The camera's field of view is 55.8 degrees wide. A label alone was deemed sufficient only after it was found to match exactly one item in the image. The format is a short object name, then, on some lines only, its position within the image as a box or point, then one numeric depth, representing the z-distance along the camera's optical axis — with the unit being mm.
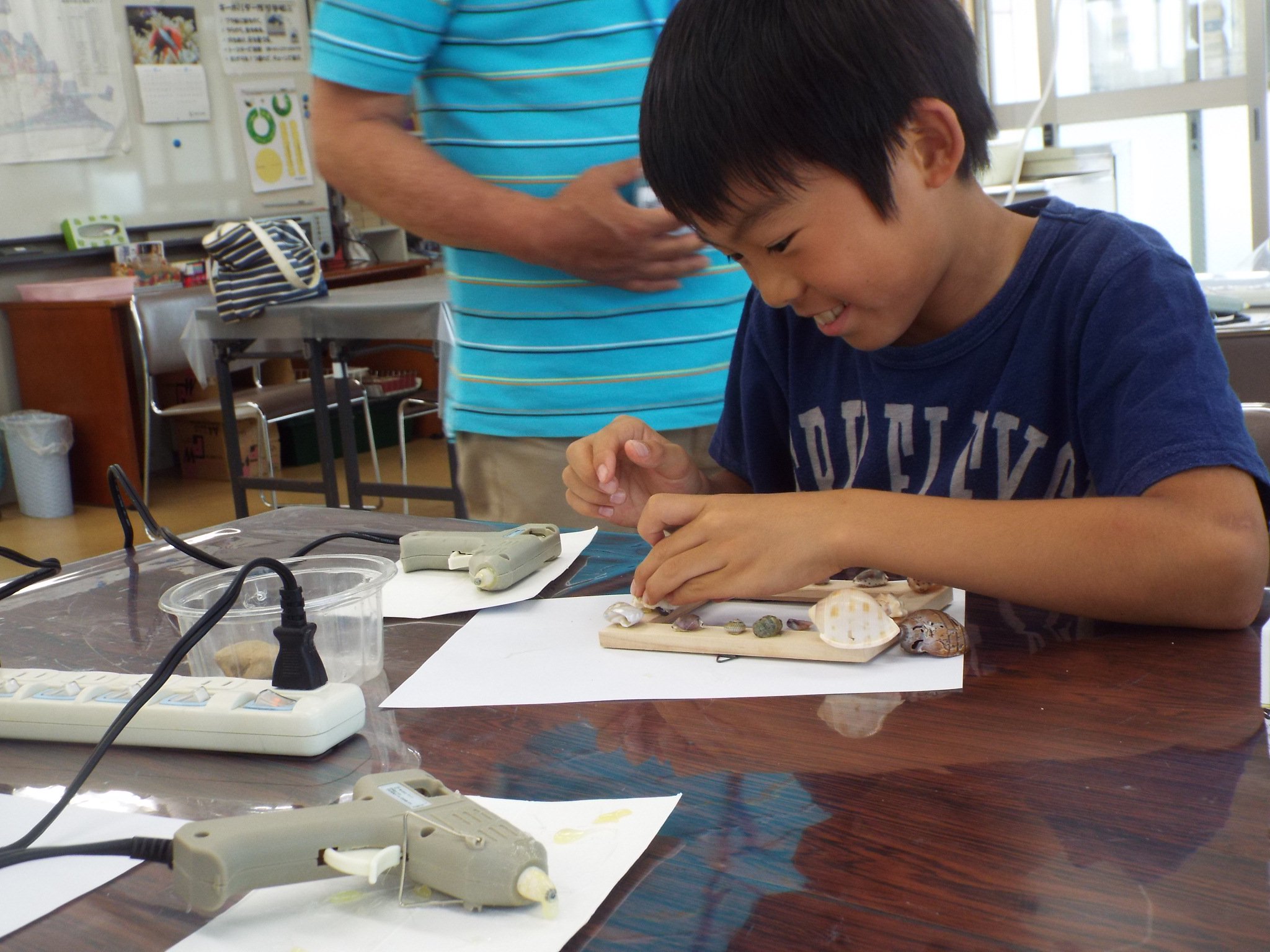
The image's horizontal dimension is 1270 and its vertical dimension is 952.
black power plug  648
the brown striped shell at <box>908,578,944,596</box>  764
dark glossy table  423
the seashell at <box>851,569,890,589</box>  796
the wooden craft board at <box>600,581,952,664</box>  688
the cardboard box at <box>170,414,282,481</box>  4477
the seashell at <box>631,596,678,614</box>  773
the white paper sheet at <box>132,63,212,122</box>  4695
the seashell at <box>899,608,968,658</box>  678
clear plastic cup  713
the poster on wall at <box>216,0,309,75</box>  4992
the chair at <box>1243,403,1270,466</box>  979
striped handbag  3418
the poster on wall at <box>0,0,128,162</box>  4273
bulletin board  4332
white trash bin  4094
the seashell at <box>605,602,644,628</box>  750
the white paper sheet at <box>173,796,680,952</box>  435
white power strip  614
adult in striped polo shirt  1100
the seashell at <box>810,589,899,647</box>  682
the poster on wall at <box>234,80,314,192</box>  5086
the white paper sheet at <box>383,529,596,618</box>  859
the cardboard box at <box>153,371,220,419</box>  4504
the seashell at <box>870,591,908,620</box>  724
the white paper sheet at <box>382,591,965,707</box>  659
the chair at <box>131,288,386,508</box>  3771
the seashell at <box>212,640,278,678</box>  696
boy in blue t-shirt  729
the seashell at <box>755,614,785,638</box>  705
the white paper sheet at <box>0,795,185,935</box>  487
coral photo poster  4680
